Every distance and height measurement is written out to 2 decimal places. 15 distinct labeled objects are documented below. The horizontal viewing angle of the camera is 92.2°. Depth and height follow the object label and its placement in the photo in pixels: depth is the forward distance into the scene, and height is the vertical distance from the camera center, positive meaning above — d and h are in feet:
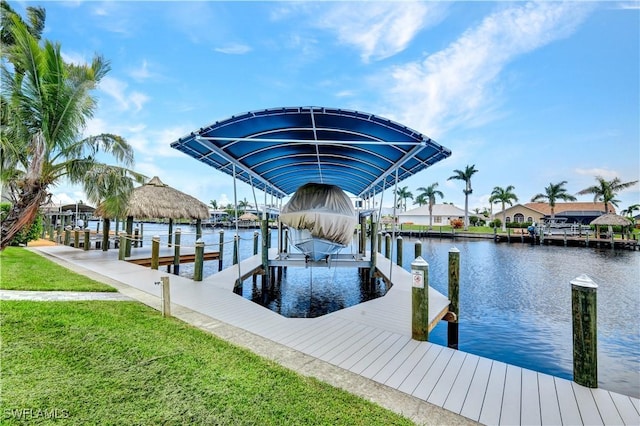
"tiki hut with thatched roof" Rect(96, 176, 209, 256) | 50.52 +2.78
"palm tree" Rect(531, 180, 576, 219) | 150.71 +15.42
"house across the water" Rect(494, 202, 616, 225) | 164.86 +6.90
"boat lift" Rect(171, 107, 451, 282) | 20.58 +6.04
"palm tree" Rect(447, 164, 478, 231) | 166.85 +25.41
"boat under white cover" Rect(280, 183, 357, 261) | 28.12 +0.31
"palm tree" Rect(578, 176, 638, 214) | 132.46 +16.27
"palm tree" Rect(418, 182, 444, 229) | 189.57 +18.63
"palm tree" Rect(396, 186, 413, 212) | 202.42 +19.36
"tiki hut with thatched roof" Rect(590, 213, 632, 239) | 108.17 +1.32
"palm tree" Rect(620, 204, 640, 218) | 197.19 +9.94
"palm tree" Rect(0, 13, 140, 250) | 23.76 +8.72
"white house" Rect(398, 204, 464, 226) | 209.78 +5.82
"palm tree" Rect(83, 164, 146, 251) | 31.07 +3.86
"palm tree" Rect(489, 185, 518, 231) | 164.81 +14.94
